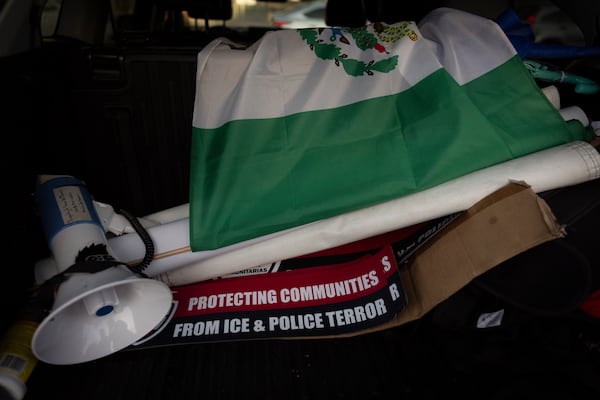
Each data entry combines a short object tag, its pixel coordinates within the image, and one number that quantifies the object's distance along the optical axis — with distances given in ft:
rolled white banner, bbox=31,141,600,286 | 3.18
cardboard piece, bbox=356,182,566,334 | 2.94
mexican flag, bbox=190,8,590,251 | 3.38
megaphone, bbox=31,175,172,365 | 2.72
